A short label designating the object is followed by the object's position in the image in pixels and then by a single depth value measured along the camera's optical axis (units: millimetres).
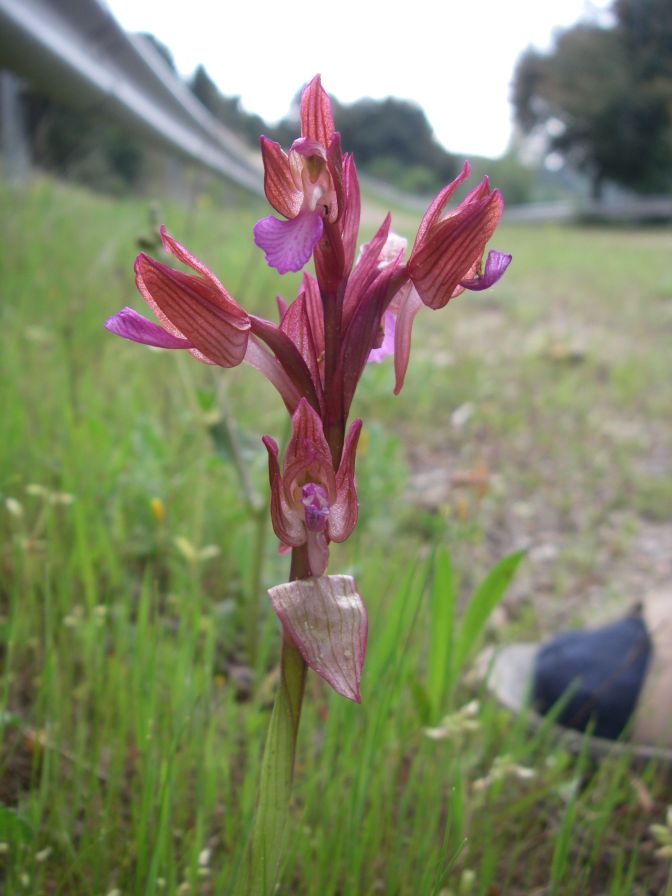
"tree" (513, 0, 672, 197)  26766
